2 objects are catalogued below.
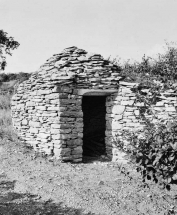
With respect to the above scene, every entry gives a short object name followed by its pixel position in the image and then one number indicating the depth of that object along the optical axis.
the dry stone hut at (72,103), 6.61
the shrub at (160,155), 3.16
